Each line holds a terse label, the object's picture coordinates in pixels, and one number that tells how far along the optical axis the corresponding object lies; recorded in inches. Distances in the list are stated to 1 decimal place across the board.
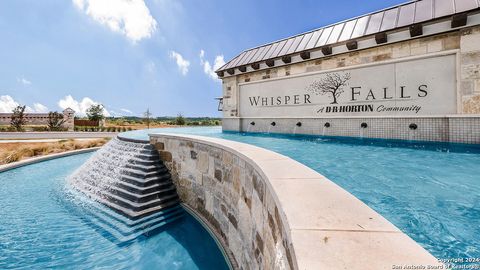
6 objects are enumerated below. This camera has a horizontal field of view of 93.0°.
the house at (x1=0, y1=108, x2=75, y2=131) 1533.0
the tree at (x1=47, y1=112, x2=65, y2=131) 1352.9
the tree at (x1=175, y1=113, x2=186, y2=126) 1676.2
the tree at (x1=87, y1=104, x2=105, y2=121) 1641.2
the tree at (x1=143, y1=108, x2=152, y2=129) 1748.3
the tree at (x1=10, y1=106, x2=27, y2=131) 1384.4
